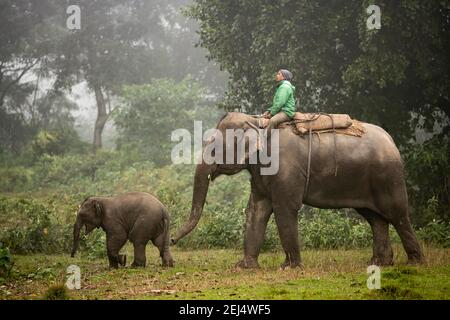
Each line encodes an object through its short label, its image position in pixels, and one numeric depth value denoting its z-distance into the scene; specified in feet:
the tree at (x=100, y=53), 153.58
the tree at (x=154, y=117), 129.49
